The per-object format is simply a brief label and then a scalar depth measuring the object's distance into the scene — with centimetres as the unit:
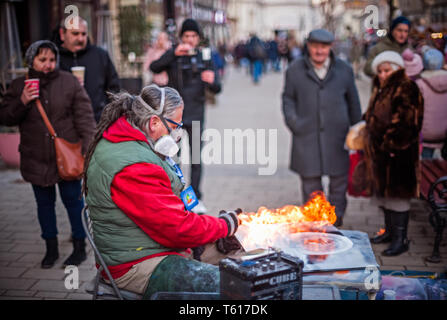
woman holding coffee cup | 464
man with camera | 637
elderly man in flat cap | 550
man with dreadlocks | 272
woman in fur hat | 471
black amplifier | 219
